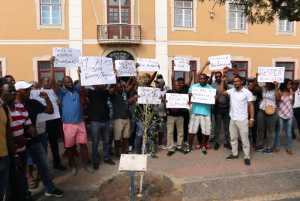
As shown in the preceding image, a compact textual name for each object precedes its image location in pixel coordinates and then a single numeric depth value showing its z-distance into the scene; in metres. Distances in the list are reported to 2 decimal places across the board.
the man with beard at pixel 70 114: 4.36
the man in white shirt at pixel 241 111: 4.82
